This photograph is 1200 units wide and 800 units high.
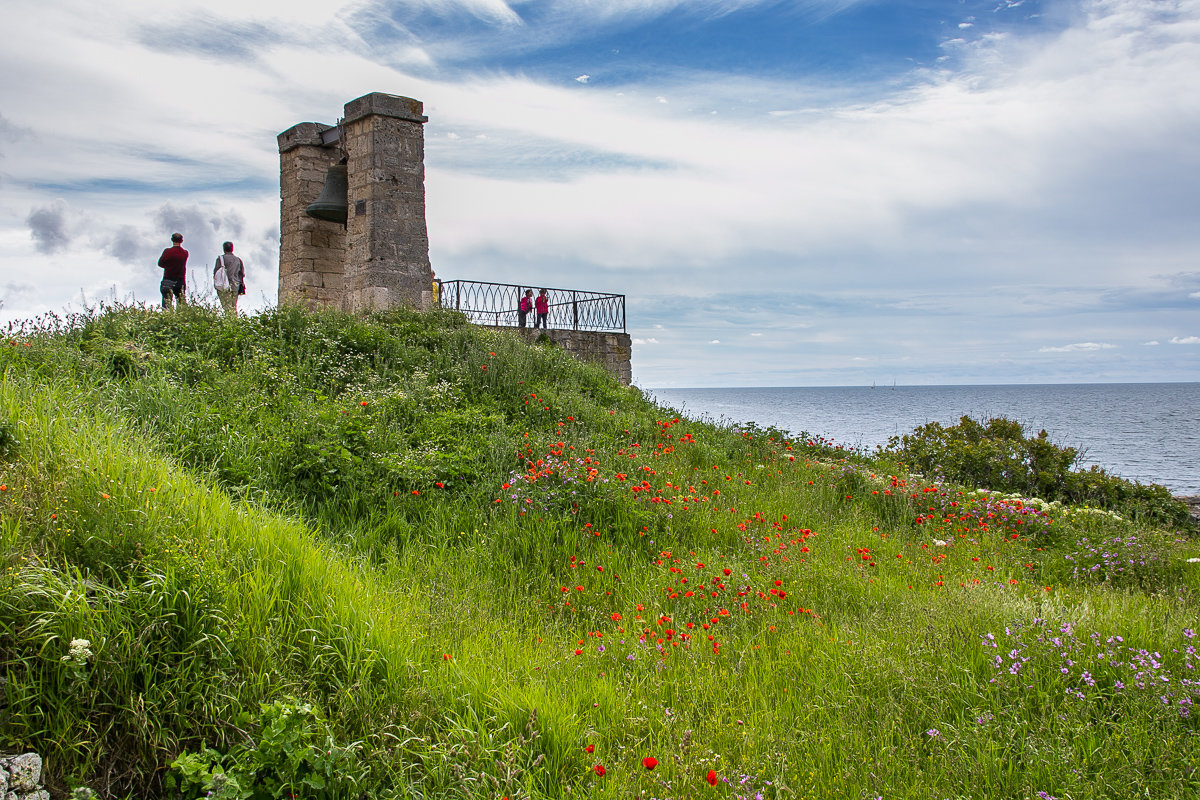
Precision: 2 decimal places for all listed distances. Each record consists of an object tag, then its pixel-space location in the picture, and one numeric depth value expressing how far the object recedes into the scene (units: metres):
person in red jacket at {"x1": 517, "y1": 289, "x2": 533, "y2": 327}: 18.94
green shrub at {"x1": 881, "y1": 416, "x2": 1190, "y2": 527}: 11.45
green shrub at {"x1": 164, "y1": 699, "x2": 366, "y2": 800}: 2.87
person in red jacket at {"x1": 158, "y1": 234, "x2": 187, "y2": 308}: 12.61
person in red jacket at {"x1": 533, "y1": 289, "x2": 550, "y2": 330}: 19.27
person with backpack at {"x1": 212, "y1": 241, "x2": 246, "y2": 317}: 13.92
